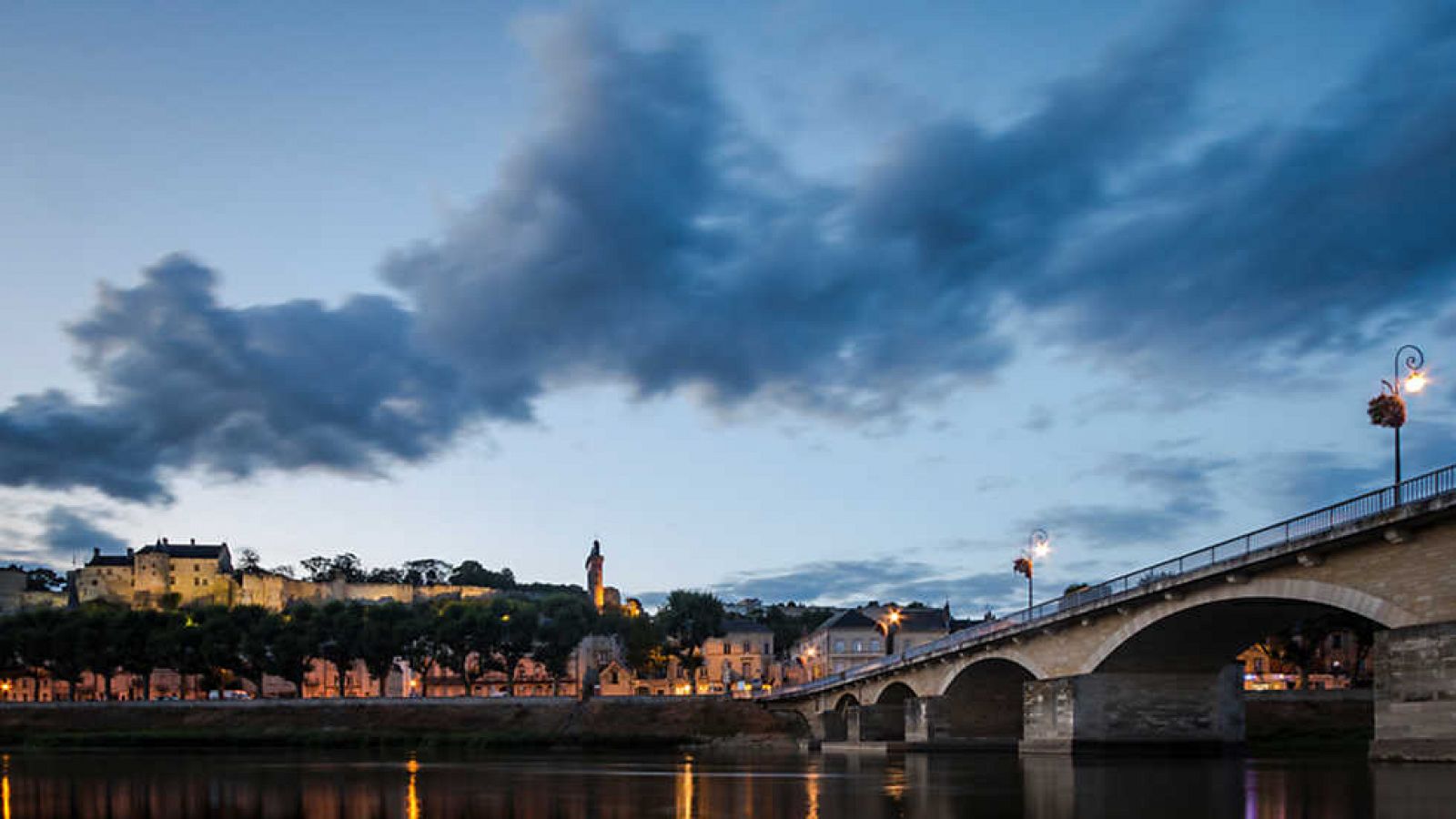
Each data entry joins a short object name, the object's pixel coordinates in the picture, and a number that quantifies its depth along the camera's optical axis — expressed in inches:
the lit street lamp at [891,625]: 3616.6
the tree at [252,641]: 4434.1
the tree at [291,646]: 4407.0
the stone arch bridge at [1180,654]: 1409.9
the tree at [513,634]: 4598.9
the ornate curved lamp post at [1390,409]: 1536.7
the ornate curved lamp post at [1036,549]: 2684.5
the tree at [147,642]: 4473.4
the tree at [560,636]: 4699.8
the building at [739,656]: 6112.2
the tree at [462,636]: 4537.4
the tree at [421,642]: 4525.1
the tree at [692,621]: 5142.7
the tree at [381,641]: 4468.5
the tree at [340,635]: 4500.5
